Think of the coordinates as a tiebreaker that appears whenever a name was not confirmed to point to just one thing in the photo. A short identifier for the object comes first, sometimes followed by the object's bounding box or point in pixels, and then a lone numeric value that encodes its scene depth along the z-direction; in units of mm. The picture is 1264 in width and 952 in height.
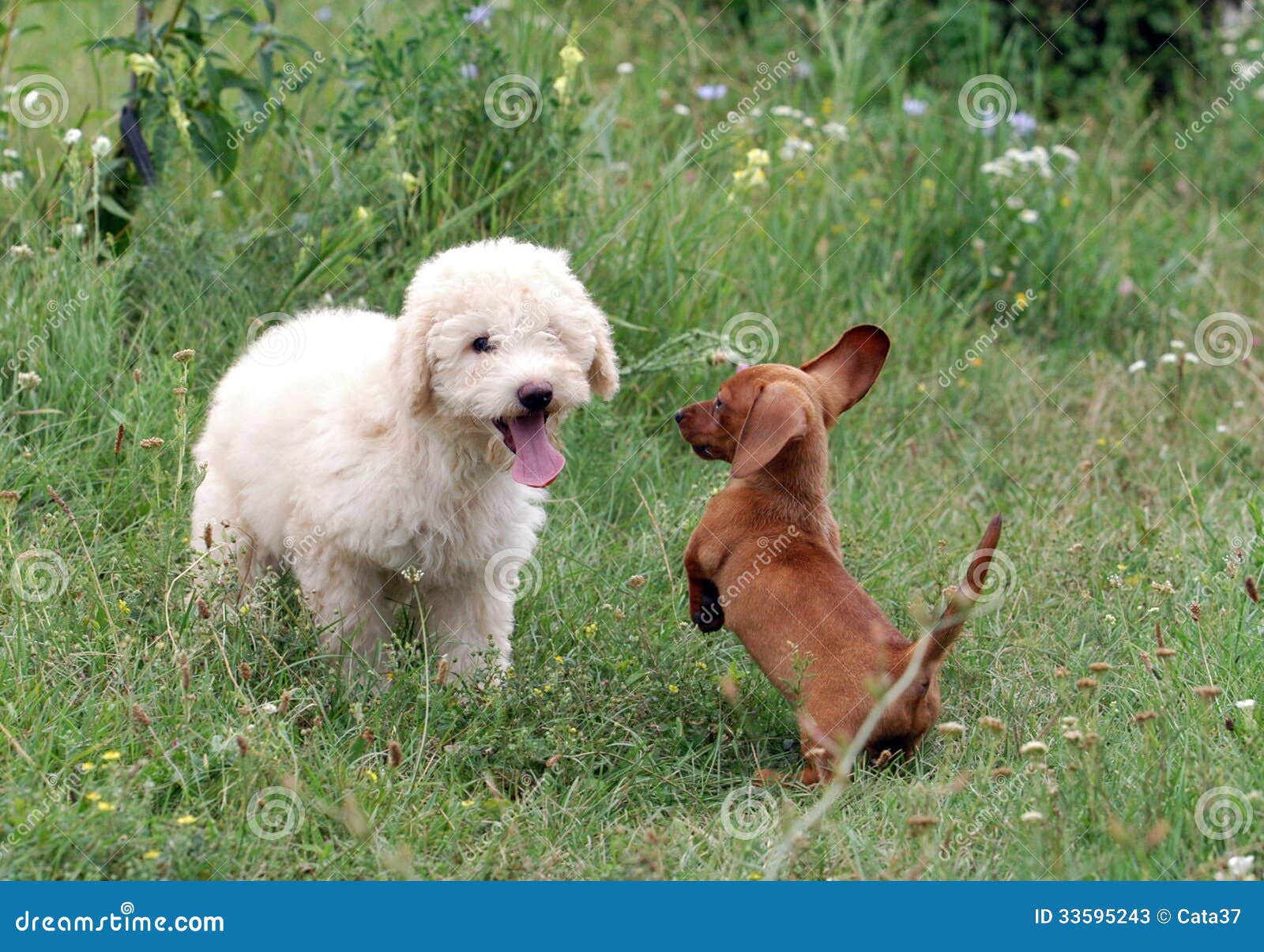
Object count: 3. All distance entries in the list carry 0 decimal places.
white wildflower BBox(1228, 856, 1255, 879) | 5691
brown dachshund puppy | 6898
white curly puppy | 6898
